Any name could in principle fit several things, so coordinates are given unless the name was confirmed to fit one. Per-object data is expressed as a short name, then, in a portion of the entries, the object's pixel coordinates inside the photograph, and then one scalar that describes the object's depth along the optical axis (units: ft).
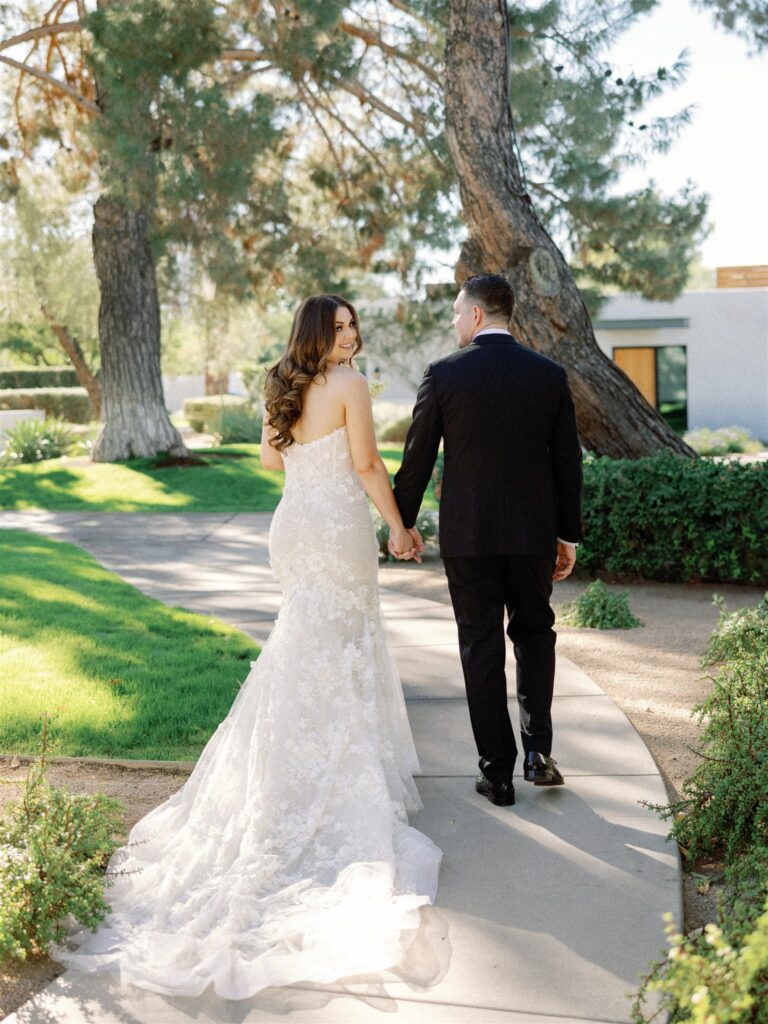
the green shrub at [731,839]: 7.23
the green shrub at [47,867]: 10.12
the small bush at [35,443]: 65.36
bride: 10.19
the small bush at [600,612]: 24.09
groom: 13.34
